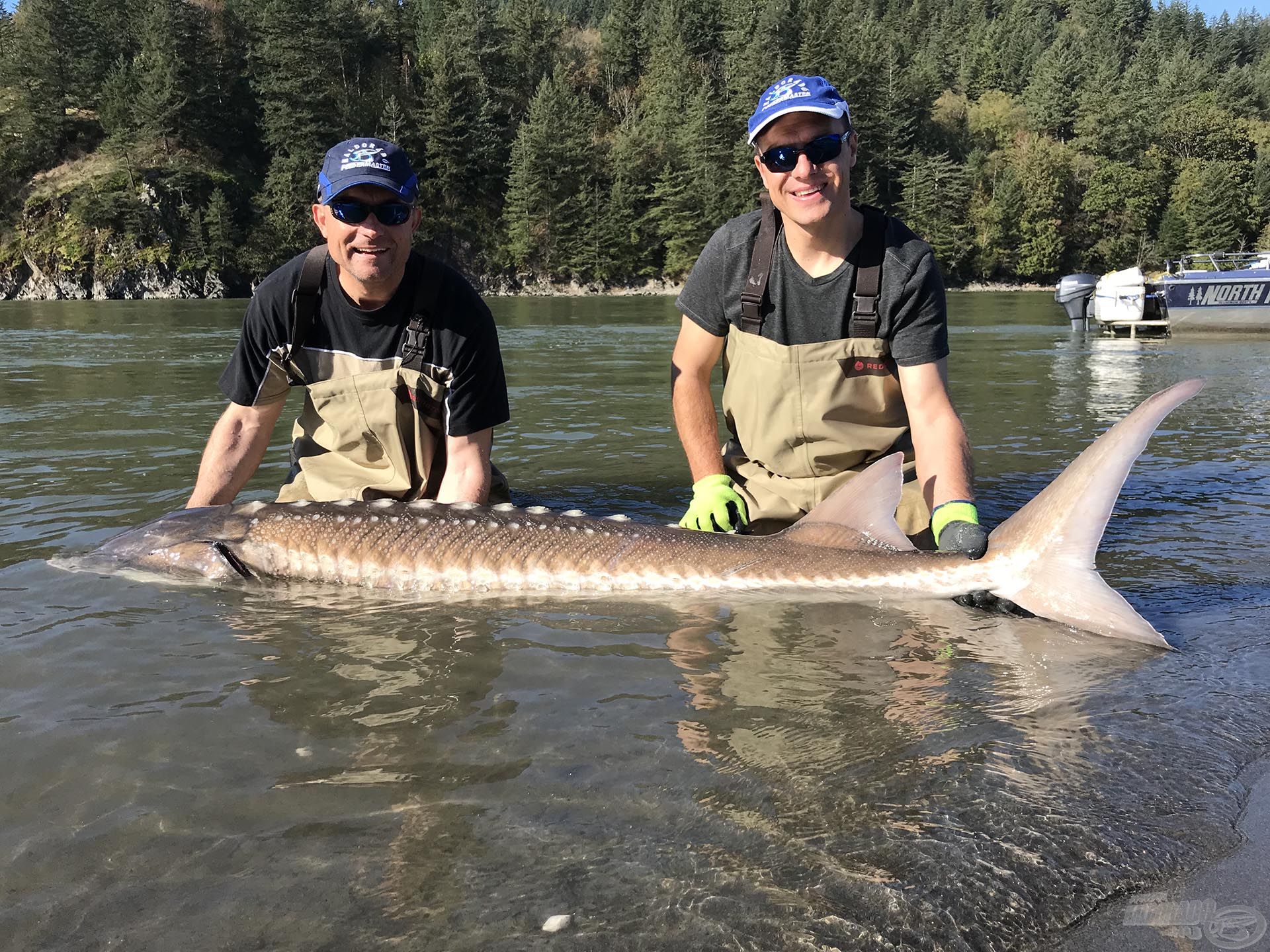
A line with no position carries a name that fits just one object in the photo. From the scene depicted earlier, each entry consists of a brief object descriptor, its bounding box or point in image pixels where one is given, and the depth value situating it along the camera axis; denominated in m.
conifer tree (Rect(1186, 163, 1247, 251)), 67.62
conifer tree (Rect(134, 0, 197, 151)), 66.31
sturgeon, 3.29
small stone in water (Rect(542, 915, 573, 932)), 1.86
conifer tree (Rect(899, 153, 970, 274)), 66.75
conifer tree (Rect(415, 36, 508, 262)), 70.12
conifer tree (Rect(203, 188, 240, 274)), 59.44
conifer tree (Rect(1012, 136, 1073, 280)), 66.88
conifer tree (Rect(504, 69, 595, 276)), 66.31
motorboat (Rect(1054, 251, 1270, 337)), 19.12
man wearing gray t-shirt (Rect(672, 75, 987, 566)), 4.13
